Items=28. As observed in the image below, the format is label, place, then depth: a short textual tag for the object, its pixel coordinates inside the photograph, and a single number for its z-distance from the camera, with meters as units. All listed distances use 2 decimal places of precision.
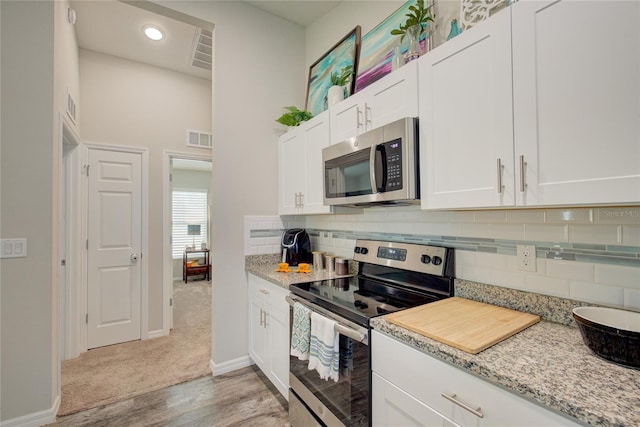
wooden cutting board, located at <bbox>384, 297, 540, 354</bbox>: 0.97
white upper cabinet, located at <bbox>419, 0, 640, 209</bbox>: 0.83
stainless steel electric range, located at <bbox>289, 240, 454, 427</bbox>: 1.29
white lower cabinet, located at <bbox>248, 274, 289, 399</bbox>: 1.92
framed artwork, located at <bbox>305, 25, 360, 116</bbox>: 2.27
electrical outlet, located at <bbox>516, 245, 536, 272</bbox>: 1.25
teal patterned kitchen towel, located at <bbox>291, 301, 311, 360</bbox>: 1.58
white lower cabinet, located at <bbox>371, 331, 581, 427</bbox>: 0.78
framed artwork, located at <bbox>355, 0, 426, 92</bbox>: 1.90
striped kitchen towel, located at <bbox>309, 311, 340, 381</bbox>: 1.38
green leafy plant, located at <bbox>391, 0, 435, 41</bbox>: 1.55
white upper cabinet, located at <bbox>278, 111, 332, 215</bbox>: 2.12
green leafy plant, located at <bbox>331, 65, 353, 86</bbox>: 2.22
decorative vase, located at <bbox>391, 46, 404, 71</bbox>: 1.64
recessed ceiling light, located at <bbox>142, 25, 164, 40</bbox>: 2.76
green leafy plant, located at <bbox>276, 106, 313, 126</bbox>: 2.49
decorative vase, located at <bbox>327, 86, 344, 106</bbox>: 2.12
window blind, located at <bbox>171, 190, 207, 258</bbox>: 6.61
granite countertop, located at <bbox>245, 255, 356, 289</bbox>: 2.00
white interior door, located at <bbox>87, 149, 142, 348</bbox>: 3.02
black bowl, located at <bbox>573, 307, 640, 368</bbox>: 0.79
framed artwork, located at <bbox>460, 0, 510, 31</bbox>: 1.24
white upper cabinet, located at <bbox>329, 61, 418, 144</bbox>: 1.44
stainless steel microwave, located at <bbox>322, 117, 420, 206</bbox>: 1.40
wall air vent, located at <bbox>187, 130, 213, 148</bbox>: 3.55
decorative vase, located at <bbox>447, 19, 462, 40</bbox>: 1.43
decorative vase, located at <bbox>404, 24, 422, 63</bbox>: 1.55
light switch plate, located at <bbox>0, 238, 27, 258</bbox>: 1.78
